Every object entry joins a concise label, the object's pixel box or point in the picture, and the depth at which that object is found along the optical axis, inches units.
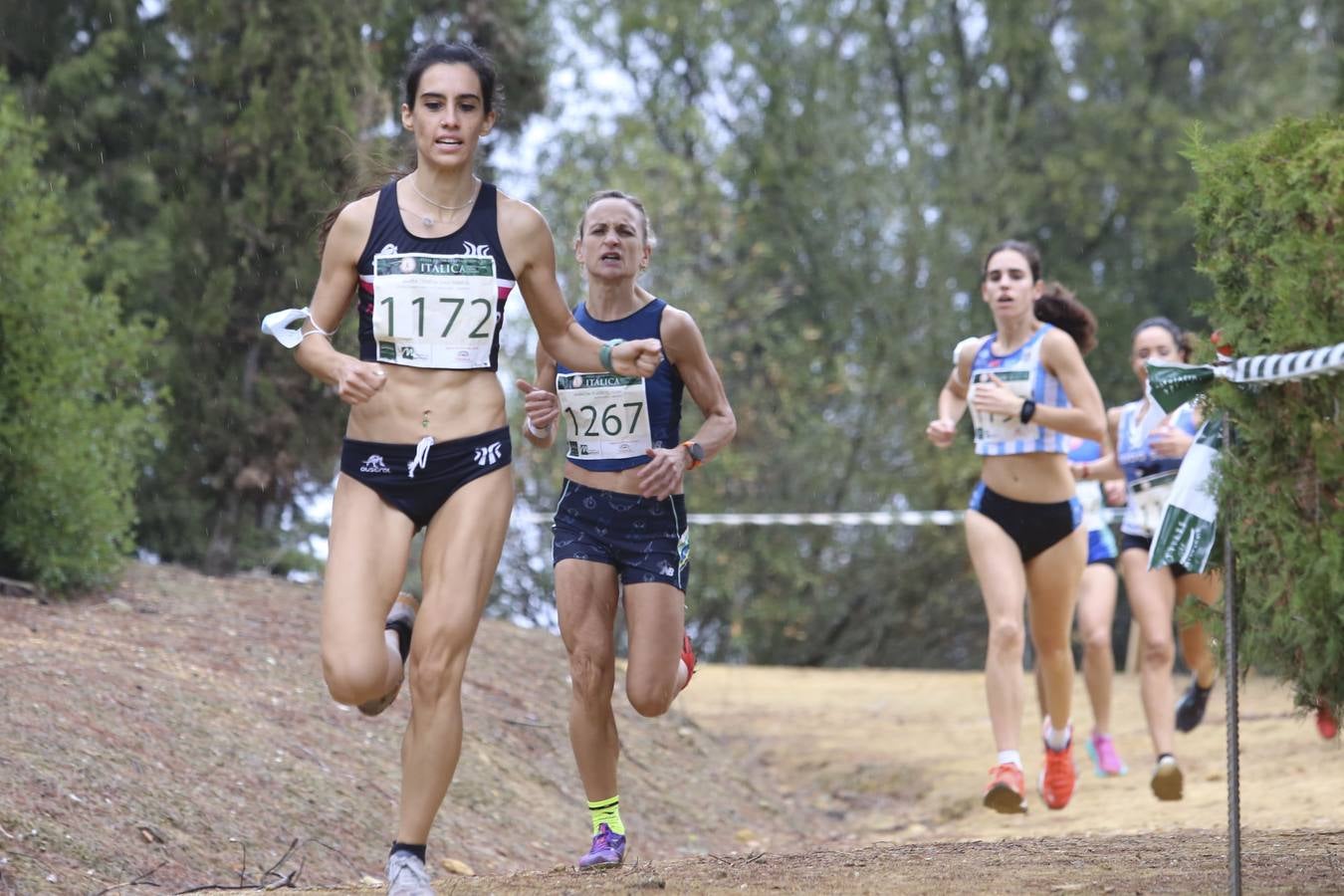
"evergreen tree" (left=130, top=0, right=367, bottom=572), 957.2
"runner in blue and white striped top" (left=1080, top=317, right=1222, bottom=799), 693.3
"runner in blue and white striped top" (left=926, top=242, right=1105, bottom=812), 601.9
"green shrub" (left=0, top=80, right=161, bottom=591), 733.3
